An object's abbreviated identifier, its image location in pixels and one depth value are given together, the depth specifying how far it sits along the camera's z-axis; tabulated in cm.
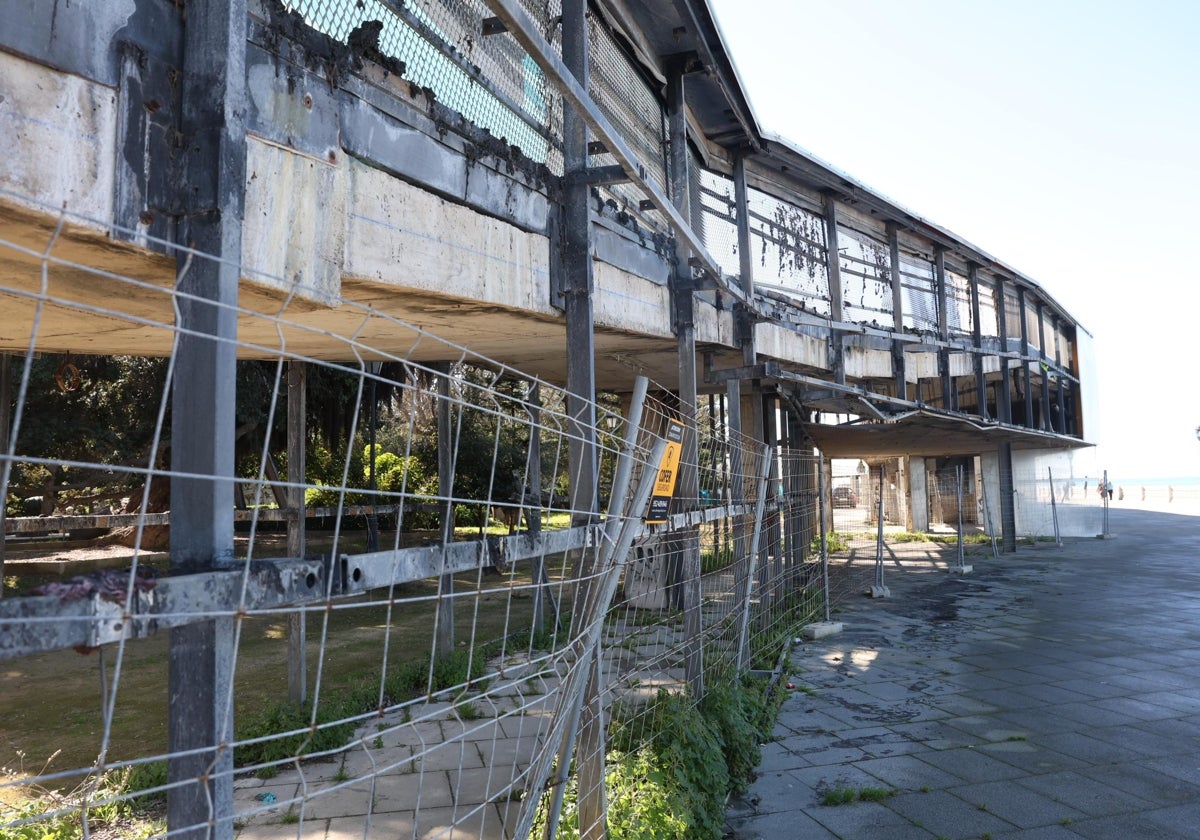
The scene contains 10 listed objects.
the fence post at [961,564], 1488
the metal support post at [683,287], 654
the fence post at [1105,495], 2319
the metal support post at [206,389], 224
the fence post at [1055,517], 2088
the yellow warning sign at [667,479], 346
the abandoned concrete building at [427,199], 250
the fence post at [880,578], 1196
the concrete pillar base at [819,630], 905
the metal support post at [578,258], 495
